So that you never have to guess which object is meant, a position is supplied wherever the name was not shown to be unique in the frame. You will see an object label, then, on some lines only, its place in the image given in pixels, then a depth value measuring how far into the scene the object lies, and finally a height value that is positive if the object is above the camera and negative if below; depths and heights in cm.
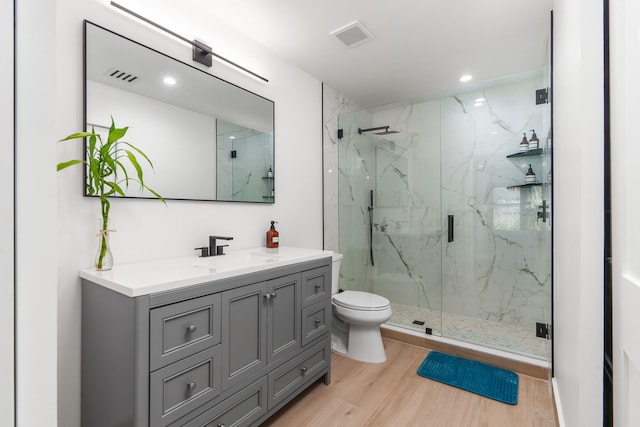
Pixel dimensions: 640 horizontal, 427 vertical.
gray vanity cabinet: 112 -59
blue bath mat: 195 -112
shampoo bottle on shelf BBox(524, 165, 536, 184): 267 +34
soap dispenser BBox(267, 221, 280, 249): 213 -17
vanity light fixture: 166 +99
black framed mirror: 148 +54
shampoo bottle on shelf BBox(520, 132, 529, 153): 269 +62
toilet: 233 -83
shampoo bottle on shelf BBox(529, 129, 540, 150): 262 +62
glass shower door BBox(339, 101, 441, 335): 300 +6
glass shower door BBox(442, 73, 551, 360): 270 -2
